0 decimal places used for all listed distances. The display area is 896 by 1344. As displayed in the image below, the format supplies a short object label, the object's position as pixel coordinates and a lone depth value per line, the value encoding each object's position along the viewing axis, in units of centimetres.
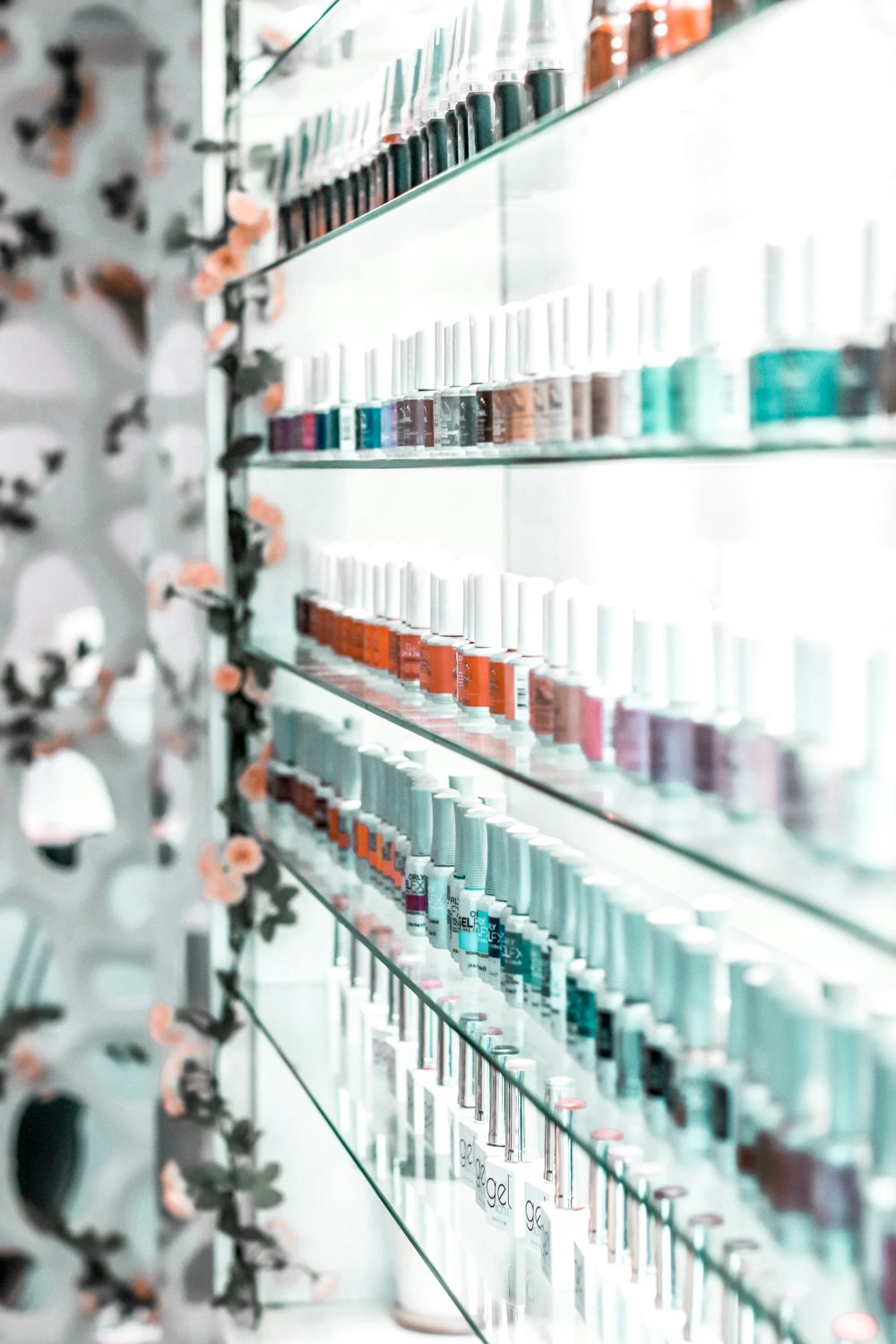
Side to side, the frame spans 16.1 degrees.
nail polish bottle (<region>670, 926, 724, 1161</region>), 164
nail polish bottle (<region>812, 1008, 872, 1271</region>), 153
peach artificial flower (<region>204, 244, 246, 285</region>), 246
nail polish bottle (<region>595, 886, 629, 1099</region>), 172
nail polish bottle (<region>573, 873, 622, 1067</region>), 175
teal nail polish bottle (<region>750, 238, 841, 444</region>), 153
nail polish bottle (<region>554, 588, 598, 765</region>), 175
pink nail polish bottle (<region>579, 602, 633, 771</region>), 172
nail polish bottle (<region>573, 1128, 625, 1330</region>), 177
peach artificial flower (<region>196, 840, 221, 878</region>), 250
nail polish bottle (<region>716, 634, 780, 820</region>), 158
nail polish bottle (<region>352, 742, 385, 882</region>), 213
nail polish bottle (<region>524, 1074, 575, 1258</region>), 185
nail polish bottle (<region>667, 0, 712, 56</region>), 163
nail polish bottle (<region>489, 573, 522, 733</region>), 186
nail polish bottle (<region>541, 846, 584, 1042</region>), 179
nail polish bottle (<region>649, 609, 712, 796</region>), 164
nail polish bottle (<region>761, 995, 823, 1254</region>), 155
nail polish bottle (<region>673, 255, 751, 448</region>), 160
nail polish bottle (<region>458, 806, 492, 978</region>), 192
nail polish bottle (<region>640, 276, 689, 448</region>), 165
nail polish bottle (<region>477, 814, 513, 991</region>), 189
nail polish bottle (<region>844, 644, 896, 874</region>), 150
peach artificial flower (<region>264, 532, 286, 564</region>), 245
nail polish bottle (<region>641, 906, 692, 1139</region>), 167
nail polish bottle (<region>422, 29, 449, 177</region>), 196
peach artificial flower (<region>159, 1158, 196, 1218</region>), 257
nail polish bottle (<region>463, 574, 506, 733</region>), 189
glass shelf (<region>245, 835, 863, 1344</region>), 156
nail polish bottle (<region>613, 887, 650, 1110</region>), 170
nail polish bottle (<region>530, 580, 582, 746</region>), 178
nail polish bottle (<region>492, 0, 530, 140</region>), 186
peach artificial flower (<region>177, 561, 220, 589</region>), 250
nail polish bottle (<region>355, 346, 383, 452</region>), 209
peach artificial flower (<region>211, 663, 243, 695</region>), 249
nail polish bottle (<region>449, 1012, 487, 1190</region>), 195
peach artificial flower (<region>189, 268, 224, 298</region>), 247
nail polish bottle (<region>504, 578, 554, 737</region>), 184
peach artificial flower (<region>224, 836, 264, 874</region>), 248
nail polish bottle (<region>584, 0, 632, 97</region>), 170
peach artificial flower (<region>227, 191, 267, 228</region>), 244
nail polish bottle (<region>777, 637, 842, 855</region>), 153
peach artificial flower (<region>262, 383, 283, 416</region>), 242
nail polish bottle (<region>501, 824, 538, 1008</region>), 185
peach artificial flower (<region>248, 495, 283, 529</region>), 245
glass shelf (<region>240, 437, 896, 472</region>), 153
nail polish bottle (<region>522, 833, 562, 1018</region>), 182
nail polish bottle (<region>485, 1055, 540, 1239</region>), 188
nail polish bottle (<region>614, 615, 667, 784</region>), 167
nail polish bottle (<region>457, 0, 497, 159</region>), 188
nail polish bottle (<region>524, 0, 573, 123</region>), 184
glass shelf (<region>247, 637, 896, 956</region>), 149
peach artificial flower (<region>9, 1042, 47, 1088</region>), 267
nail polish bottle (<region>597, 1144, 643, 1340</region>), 175
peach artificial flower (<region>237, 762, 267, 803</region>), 248
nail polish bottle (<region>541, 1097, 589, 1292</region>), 182
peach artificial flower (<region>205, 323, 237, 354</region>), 246
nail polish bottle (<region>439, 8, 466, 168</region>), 193
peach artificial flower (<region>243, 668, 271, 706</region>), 248
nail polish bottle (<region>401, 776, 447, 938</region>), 200
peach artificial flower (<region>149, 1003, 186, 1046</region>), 255
